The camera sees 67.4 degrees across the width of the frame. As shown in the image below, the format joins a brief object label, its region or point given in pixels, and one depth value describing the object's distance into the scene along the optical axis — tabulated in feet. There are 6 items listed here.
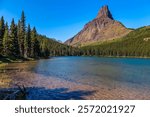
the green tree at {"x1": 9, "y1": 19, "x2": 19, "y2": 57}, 138.53
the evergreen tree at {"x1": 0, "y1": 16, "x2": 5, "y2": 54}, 139.48
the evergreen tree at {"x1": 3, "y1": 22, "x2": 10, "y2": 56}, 130.46
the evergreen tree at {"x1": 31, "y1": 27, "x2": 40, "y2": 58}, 190.88
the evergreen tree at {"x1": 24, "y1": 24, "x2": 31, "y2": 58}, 171.89
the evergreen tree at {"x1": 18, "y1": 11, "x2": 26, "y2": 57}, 164.37
